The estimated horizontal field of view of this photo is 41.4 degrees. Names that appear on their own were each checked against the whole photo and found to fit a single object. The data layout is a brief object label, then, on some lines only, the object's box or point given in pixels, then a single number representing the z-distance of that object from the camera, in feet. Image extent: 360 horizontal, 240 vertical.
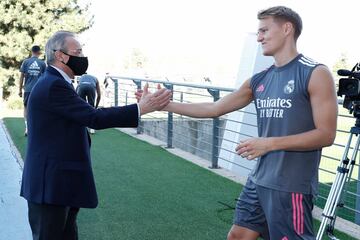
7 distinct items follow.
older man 9.37
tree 61.16
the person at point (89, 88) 32.35
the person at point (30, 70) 29.89
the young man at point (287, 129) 8.27
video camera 10.22
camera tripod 10.94
